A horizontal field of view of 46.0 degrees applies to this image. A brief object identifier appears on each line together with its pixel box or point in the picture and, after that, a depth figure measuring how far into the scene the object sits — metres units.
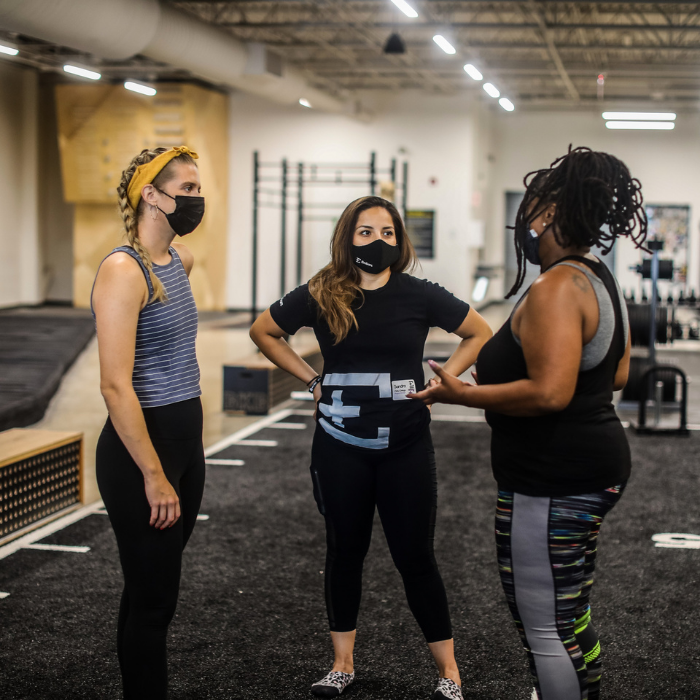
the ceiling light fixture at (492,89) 11.32
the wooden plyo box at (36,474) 3.38
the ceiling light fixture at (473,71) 9.93
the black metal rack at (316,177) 13.50
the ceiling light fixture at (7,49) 8.66
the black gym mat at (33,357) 5.79
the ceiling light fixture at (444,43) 8.74
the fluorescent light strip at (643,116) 10.98
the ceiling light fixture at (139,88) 10.72
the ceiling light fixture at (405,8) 7.61
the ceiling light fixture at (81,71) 9.49
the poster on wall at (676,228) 15.02
